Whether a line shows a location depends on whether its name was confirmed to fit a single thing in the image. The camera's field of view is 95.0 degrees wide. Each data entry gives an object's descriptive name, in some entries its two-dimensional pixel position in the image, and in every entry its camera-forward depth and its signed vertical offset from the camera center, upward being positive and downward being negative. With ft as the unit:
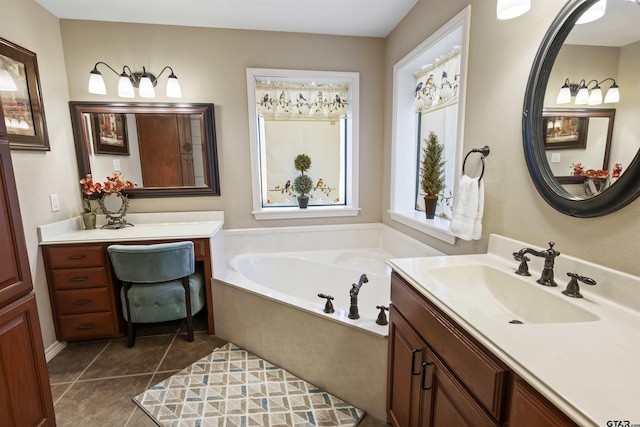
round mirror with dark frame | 3.06 +0.64
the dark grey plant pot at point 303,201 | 9.59 -0.96
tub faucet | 5.56 -2.54
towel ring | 5.09 +0.31
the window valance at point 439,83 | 6.66 +2.12
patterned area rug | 5.29 -4.40
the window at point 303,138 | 8.93 +1.09
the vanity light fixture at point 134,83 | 7.39 +2.37
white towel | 5.13 -0.71
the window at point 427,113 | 5.91 +1.49
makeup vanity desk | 6.93 -2.36
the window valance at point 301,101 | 9.00 +2.19
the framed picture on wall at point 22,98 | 6.05 +1.69
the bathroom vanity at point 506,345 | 2.02 -1.53
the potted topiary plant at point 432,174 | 7.30 -0.11
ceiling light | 3.80 +2.09
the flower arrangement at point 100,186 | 7.95 -0.33
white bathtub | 8.34 -2.97
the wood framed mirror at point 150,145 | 8.20 +0.82
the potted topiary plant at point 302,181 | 9.52 -0.31
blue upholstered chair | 6.60 -2.65
